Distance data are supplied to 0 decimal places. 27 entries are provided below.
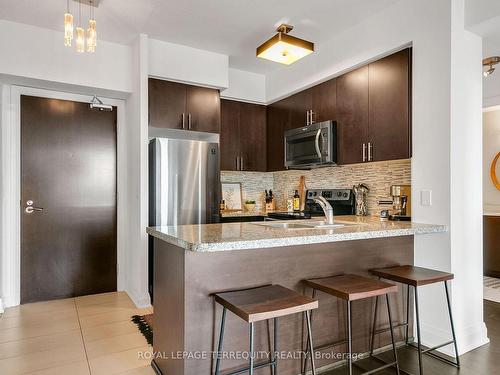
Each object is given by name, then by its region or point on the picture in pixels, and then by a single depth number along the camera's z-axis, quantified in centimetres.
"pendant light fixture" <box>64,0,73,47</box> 206
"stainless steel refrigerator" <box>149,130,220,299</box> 341
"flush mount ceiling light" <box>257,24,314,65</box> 262
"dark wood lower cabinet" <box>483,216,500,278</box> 458
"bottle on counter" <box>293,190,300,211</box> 433
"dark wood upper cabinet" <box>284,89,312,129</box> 383
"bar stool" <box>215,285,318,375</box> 152
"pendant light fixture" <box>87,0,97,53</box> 220
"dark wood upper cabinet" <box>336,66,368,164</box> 310
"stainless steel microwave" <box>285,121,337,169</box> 340
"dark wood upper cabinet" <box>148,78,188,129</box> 356
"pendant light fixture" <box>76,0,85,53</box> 216
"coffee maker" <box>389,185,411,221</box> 285
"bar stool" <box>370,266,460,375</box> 205
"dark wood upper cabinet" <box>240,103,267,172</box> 440
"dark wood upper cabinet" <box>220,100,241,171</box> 425
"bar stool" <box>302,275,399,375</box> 179
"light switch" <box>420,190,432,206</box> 252
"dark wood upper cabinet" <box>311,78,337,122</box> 346
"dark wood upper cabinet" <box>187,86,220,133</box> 378
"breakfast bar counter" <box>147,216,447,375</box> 178
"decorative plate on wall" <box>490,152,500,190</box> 500
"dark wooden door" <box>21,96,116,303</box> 355
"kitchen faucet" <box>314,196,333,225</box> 241
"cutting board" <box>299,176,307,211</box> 430
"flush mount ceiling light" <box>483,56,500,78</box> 324
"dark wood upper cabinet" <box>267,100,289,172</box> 423
